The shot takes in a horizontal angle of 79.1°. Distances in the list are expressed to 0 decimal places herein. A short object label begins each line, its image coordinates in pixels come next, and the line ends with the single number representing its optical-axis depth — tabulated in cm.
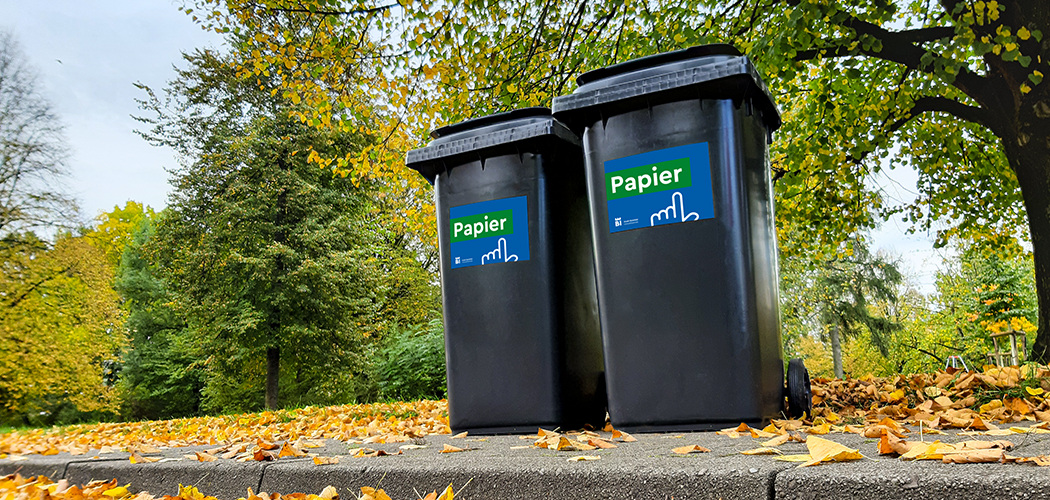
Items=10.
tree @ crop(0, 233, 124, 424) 1852
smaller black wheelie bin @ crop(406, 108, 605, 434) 294
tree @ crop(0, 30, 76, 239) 1878
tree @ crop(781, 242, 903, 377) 2098
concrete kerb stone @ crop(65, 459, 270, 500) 216
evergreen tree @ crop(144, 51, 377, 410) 1539
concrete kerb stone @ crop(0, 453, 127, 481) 284
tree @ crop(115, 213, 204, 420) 2598
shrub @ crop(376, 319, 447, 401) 1237
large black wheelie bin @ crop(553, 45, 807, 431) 253
